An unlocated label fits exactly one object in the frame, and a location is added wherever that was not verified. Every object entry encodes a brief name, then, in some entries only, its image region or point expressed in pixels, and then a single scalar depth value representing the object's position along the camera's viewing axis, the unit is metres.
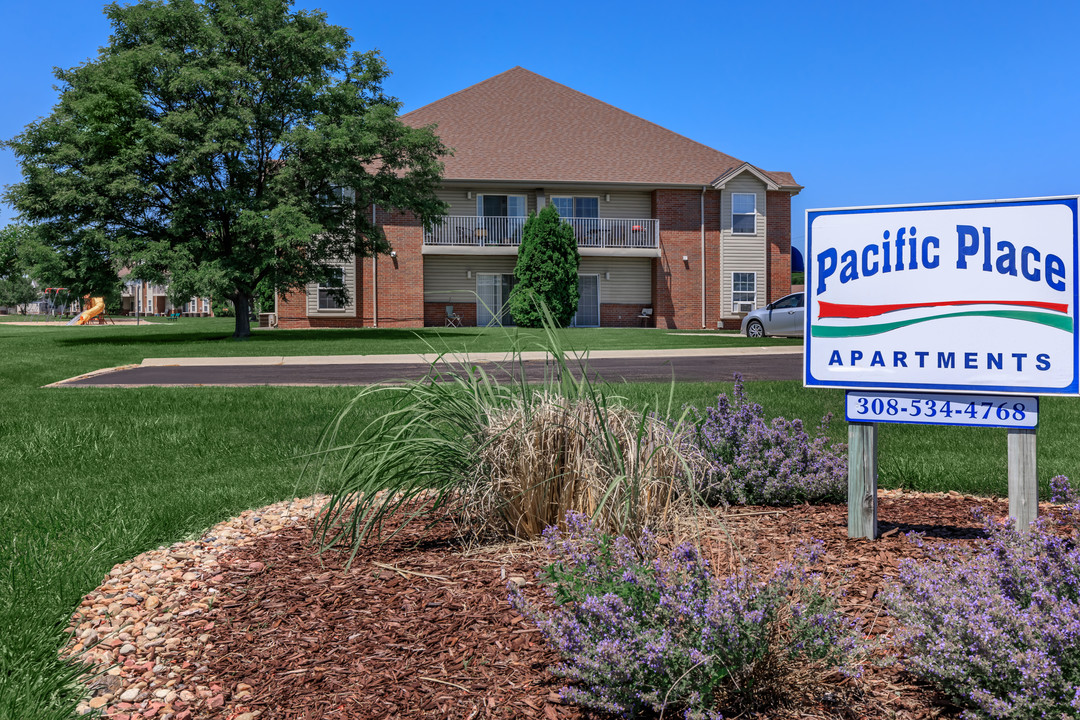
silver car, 24.45
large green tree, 23.56
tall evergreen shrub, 29.02
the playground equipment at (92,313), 46.66
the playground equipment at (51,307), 67.44
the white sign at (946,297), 3.42
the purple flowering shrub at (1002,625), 2.13
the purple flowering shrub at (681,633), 2.26
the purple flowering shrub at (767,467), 4.34
